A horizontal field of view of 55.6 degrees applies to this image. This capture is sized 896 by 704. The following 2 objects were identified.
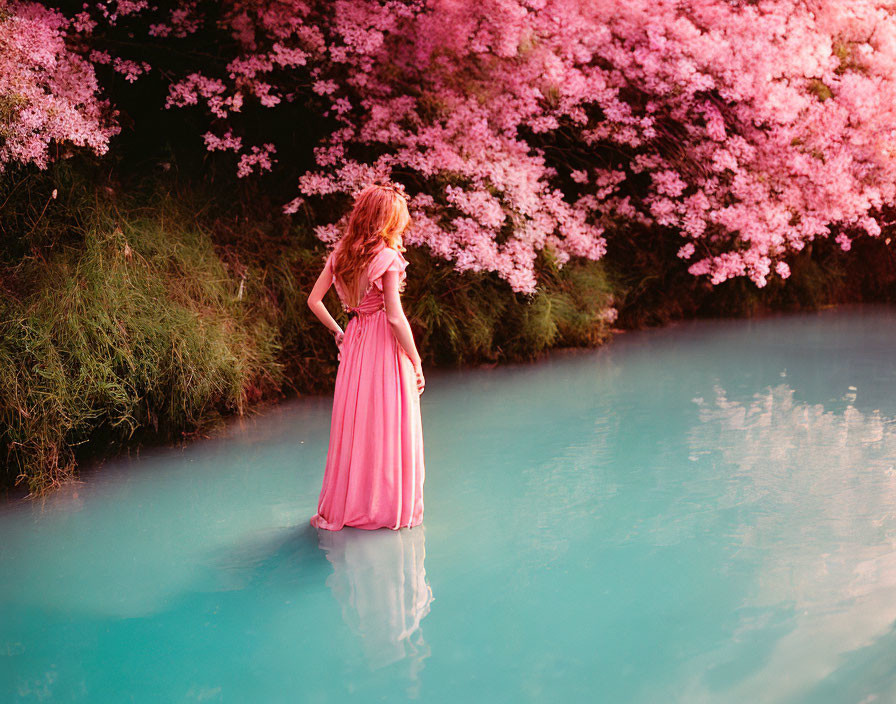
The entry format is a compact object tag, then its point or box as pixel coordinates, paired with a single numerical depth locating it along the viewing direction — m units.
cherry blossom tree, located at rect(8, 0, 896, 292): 7.09
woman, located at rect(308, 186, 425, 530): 3.89
